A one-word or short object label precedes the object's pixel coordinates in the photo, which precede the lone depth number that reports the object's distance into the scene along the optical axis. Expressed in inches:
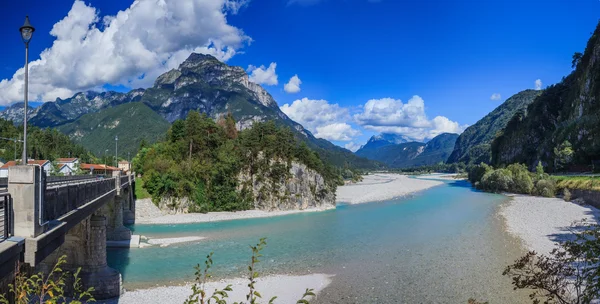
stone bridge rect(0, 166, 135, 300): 299.3
